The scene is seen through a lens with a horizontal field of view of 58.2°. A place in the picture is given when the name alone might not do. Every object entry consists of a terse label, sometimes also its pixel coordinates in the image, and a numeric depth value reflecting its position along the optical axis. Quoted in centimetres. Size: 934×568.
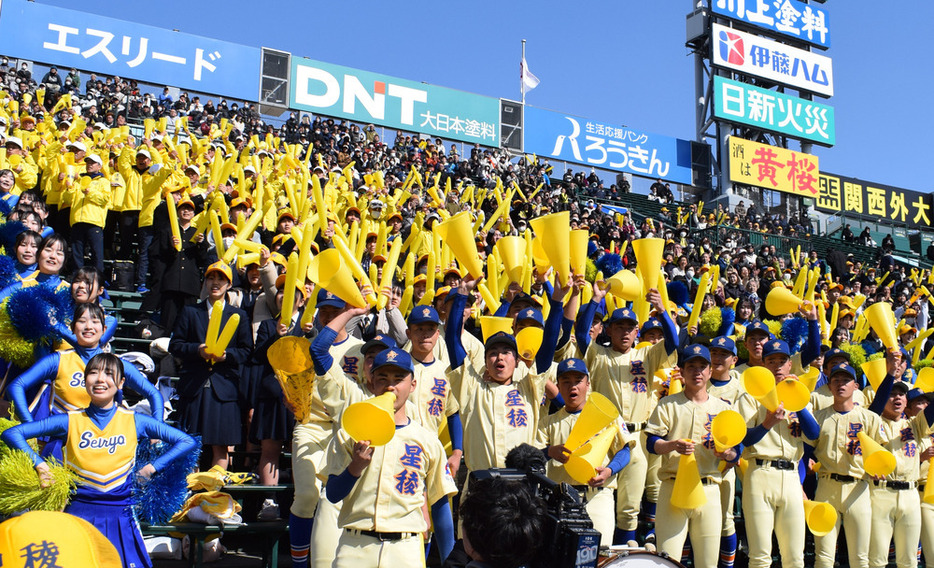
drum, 376
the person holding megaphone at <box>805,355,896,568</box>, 647
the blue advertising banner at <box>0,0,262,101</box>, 2189
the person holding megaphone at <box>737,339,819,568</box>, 581
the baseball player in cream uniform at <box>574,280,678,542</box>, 637
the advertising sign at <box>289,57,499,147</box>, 2619
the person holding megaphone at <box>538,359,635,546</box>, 510
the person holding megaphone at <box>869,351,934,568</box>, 660
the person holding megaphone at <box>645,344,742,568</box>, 550
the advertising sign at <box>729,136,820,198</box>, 3166
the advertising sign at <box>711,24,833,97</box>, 3241
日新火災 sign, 3180
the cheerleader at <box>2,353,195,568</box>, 412
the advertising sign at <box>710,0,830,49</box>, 3297
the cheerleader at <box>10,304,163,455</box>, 464
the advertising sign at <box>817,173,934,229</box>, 3434
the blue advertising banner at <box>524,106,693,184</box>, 3034
